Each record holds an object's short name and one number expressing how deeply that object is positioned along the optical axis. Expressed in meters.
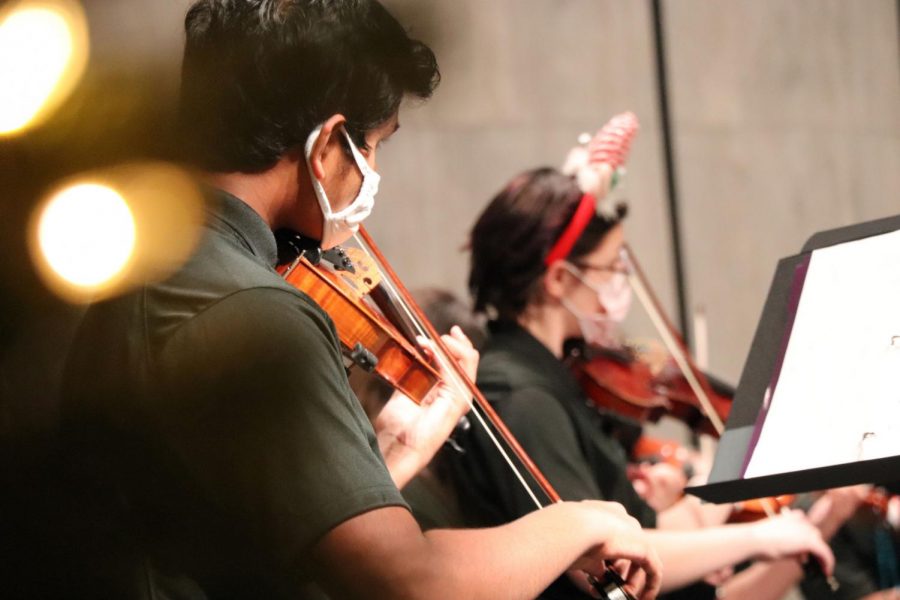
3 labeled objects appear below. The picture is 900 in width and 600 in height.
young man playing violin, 4.35
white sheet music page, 4.61
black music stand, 4.60
